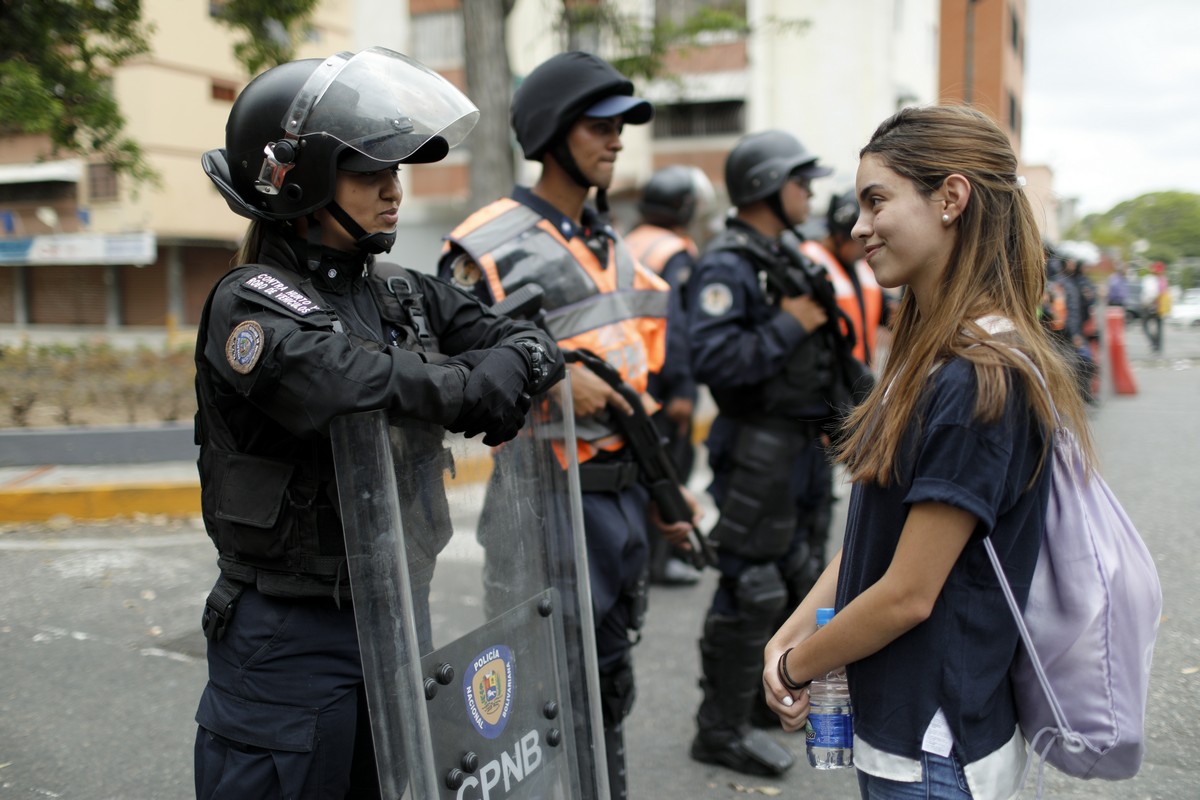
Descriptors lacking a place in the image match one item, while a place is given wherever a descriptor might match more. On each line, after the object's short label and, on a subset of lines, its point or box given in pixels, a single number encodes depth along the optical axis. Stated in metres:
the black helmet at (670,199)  6.32
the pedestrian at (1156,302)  21.84
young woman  1.53
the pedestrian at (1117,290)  23.44
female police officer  1.73
